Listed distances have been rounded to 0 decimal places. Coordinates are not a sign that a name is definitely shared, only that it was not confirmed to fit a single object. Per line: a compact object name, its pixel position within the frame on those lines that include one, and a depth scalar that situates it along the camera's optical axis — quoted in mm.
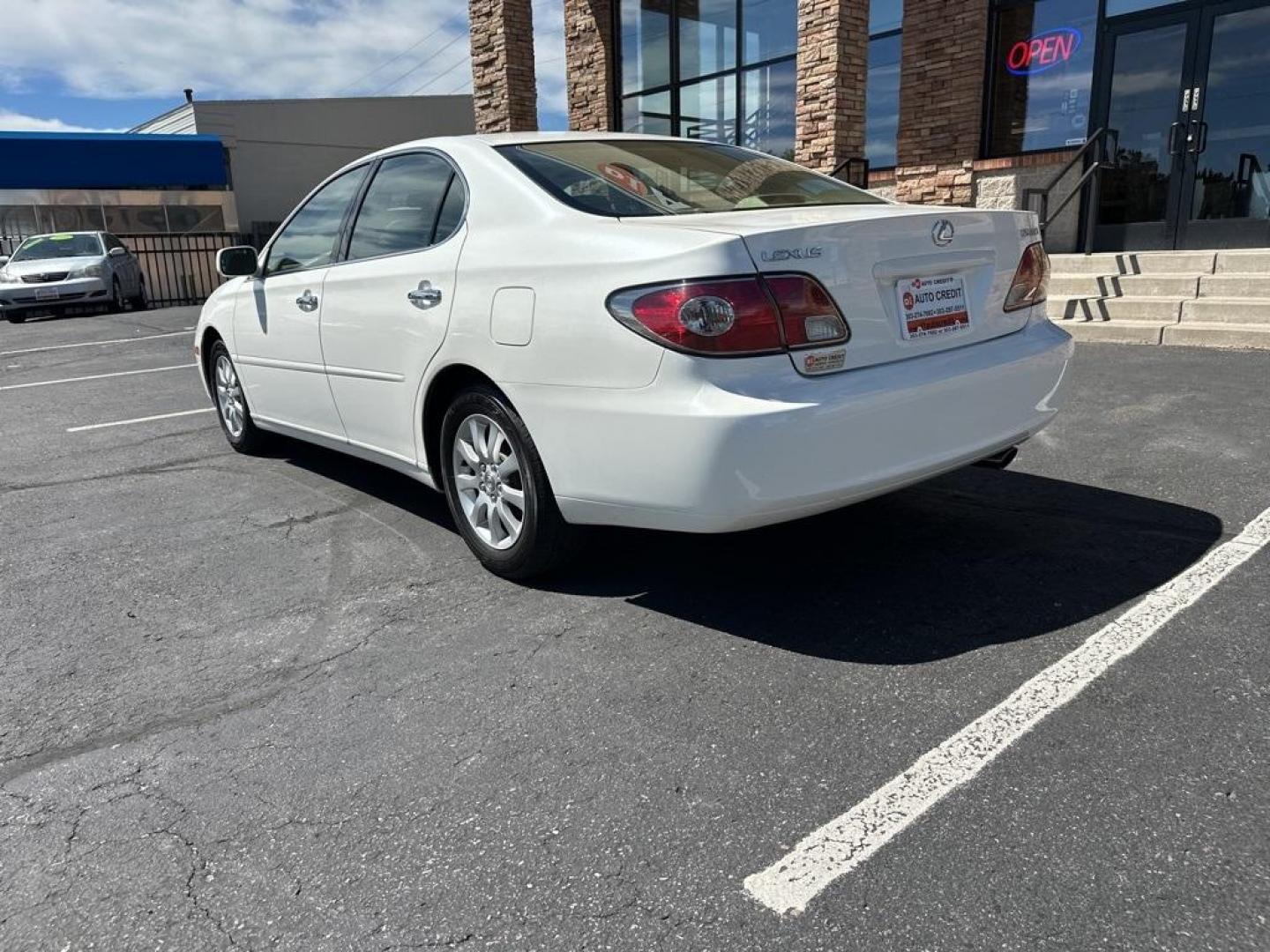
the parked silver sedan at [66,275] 17062
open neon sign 11055
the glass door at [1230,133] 9805
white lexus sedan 2752
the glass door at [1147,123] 10305
